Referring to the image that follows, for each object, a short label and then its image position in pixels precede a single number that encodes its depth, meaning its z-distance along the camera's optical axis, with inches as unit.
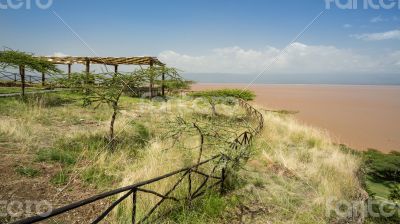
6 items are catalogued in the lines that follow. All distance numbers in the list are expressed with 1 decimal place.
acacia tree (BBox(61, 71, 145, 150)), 329.4
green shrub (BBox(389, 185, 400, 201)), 296.2
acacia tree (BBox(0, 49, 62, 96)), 688.4
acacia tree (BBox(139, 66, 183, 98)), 343.0
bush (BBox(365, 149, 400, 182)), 396.5
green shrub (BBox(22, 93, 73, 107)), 636.7
